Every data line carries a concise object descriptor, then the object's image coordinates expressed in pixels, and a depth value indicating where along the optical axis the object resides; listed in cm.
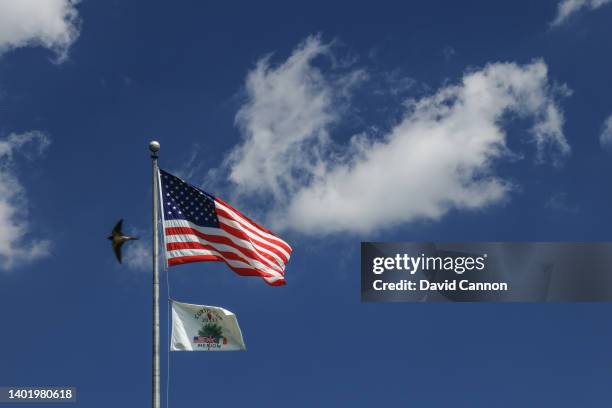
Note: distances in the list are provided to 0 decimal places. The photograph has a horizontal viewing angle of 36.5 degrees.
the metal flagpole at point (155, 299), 2738
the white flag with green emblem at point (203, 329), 2827
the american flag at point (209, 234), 2877
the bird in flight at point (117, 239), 2772
